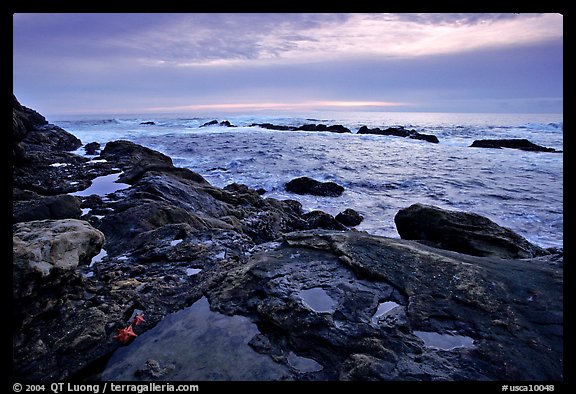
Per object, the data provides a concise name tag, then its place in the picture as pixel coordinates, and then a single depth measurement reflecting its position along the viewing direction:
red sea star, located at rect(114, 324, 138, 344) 3.11
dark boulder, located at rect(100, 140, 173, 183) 13.18
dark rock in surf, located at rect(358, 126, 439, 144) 43.45
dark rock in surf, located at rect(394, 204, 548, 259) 6.30
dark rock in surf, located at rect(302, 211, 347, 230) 10.64
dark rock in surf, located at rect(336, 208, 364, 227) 11.48
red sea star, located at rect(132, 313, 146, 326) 3.38
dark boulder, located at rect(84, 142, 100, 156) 20.90
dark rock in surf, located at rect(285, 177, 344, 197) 15.57
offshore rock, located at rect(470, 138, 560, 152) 33.08
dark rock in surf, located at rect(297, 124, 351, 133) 56.94
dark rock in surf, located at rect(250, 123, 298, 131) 60.20
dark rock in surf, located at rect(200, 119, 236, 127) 70.64
